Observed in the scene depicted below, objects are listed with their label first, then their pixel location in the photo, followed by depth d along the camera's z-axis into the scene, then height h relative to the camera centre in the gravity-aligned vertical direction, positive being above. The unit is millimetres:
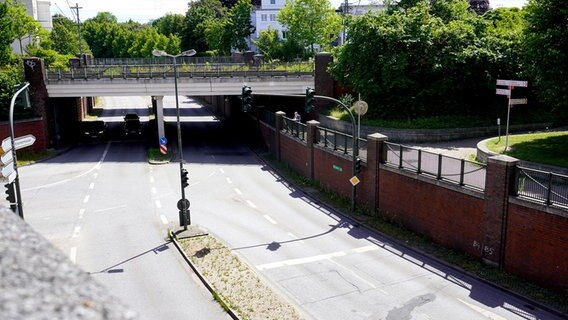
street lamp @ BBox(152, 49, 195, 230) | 23781 -6711
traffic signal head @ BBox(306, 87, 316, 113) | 24562 -1829
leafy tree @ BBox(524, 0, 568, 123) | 24547 +464
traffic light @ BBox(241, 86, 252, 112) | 25328 -1864
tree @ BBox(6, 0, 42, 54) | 57256 +4699
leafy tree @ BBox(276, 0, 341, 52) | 67875 +5123
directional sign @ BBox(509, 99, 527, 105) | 24383 -1998
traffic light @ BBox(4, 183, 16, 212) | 17984 -4633
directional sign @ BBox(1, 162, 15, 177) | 16150 -3364
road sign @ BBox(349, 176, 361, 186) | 26203 -6039
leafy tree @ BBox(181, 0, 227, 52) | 108375 +6921
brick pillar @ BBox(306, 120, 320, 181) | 33225 -5142
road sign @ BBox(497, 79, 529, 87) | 24594 -1171
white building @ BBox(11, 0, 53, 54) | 98700 +9563
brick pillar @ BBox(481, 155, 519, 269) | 18391 -5201
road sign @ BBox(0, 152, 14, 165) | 16253 -3002
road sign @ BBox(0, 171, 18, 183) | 17125 -3762
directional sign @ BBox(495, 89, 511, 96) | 26423 -1705
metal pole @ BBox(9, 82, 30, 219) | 17911 -3649
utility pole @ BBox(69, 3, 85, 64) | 73025 +7600
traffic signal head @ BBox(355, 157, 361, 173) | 26464 -5317
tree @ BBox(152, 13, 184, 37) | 114438 +8185
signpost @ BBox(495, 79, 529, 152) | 24516 -1226
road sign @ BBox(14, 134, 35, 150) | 17250 -2623
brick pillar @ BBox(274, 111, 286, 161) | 40269 -5164
